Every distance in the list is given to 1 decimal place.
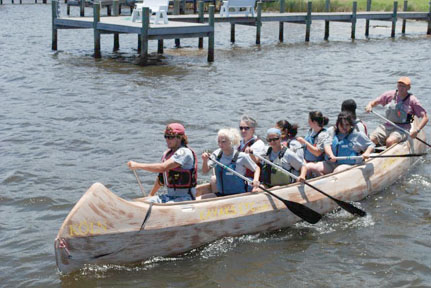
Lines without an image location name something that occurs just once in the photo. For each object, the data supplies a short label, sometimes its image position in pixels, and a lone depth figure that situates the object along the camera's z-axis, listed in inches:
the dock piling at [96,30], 890.7
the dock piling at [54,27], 960.9
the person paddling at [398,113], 431.5
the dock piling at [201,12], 1044.5
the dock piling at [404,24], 1332.4
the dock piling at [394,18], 1261.1
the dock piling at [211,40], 891.7
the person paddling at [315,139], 373.7
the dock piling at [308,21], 1160.8
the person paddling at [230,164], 315.9
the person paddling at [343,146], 378.0
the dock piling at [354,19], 1221.1
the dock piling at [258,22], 1094.4
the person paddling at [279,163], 341.1
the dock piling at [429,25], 1322.6
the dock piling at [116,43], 1044.5
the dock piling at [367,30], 1299.2
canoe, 276.8
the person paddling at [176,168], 297.3
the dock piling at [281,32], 1198.5
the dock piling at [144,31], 806.5
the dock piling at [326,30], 1225.8
